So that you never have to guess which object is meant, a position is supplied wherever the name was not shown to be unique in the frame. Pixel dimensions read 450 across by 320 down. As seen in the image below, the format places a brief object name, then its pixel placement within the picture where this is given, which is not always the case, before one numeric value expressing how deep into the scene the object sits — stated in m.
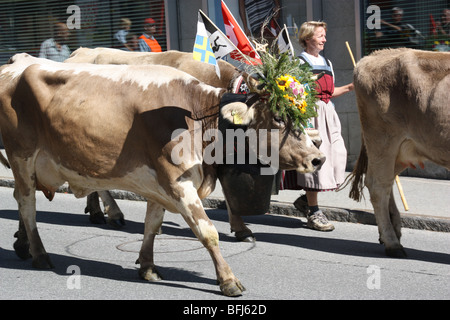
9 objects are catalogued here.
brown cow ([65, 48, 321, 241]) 7.52
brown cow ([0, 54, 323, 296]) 5.94
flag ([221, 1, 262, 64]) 6.13
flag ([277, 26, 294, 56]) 6.24
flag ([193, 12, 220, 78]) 5.99
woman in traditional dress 8.57
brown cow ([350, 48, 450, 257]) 6.59
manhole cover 7.70
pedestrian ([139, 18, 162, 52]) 14.85
